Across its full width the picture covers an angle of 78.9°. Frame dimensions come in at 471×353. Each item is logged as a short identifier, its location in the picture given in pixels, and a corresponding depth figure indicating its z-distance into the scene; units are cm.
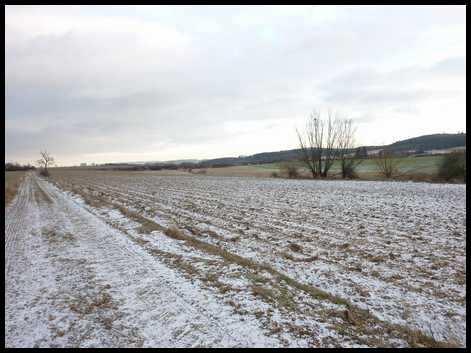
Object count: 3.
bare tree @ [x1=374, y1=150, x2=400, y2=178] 3375
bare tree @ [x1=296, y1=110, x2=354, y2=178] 4003
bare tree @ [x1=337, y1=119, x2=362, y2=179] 3712
